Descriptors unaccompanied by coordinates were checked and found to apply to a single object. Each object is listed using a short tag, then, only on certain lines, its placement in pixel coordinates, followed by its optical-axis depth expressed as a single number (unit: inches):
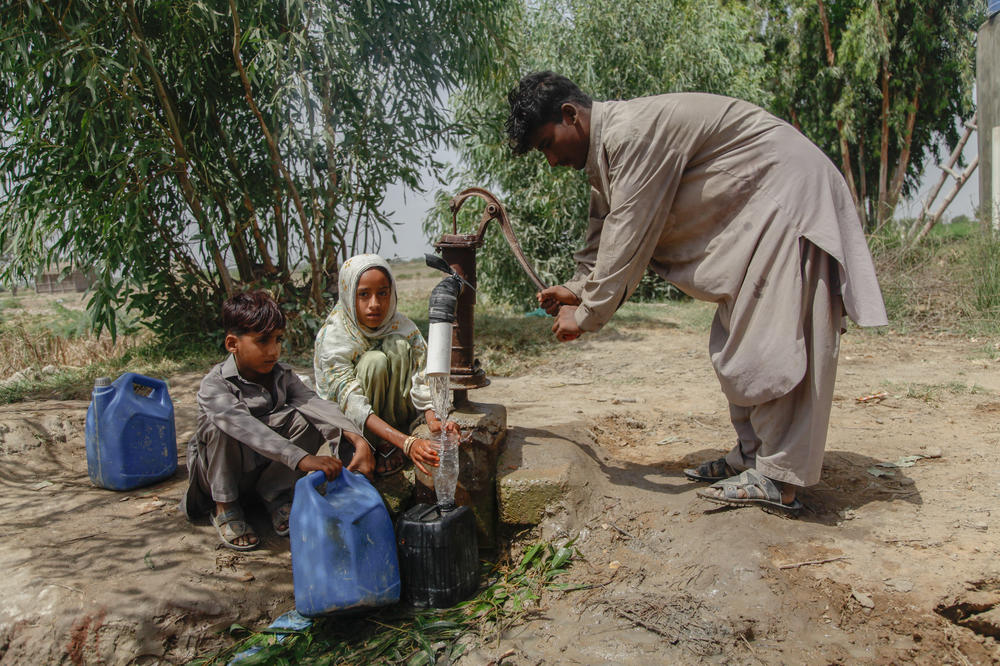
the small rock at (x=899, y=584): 78.6
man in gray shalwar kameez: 88.2
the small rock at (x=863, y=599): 77.2
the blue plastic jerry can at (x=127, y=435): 117.4
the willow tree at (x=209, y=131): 183.2
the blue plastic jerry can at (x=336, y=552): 87.5
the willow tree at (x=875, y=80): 414.0
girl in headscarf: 111.3
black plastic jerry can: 95.1
